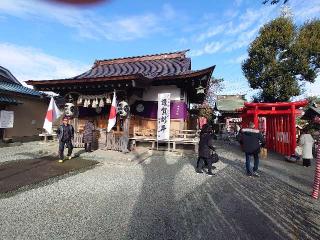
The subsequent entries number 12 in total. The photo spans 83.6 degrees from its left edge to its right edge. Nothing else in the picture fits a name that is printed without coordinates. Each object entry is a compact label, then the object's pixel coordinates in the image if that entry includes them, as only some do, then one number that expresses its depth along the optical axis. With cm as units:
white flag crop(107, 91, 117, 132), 793
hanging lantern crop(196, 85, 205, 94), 972
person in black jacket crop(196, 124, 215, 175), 598
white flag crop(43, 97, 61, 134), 794
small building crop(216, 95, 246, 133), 2203
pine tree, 1387
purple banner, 988
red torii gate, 952
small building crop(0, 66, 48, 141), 1141
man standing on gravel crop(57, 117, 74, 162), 703
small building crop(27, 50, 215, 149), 888
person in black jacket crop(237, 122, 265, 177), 607
